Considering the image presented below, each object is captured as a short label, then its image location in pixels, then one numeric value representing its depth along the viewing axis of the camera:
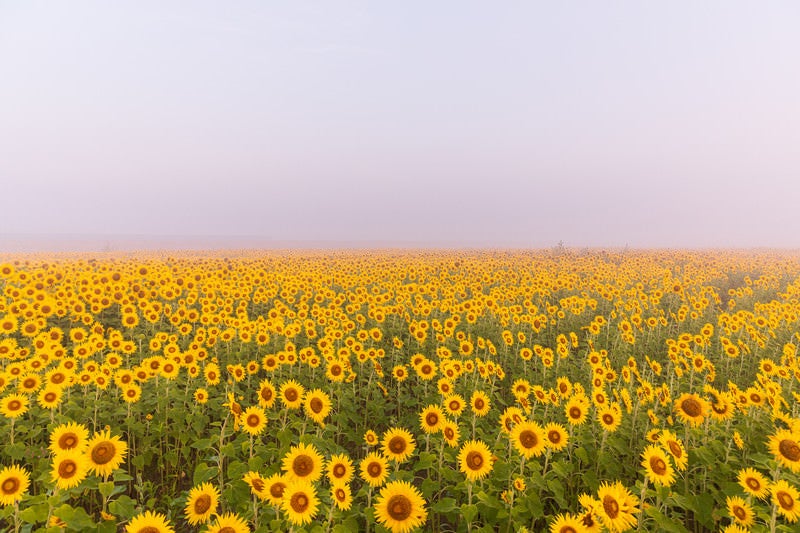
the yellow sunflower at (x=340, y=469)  4.37
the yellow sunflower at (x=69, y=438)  4.43
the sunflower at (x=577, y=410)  5.90
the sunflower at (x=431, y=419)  5.63
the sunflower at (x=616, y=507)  3.57
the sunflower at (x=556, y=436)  5.16
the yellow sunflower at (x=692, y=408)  5.43
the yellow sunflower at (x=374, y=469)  4.66
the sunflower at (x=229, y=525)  3.41
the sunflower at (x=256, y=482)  4.03
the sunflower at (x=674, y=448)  4.51
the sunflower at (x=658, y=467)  4.20
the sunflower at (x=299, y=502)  3.69
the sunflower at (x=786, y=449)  4.51
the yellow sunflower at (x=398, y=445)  5.06
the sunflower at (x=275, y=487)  3.83
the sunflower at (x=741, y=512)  3.87
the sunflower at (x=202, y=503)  3.89
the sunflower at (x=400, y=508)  4.04
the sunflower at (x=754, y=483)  4.07
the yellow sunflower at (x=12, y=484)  3.87
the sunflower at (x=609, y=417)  5.80
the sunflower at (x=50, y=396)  5.78
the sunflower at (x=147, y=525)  3.41
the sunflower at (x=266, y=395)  5.71
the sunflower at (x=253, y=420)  5.26
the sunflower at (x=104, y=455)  4.42
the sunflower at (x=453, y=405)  6.36
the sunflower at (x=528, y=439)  5.08
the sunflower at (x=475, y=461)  4.71
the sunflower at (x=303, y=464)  4.25
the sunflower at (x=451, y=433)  5.20
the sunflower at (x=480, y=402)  6.45
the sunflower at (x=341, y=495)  3.85
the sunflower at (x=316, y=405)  5.94
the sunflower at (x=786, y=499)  3.77
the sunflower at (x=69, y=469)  4.05
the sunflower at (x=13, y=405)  5.41
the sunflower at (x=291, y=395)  6.01
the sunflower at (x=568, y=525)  3.52
